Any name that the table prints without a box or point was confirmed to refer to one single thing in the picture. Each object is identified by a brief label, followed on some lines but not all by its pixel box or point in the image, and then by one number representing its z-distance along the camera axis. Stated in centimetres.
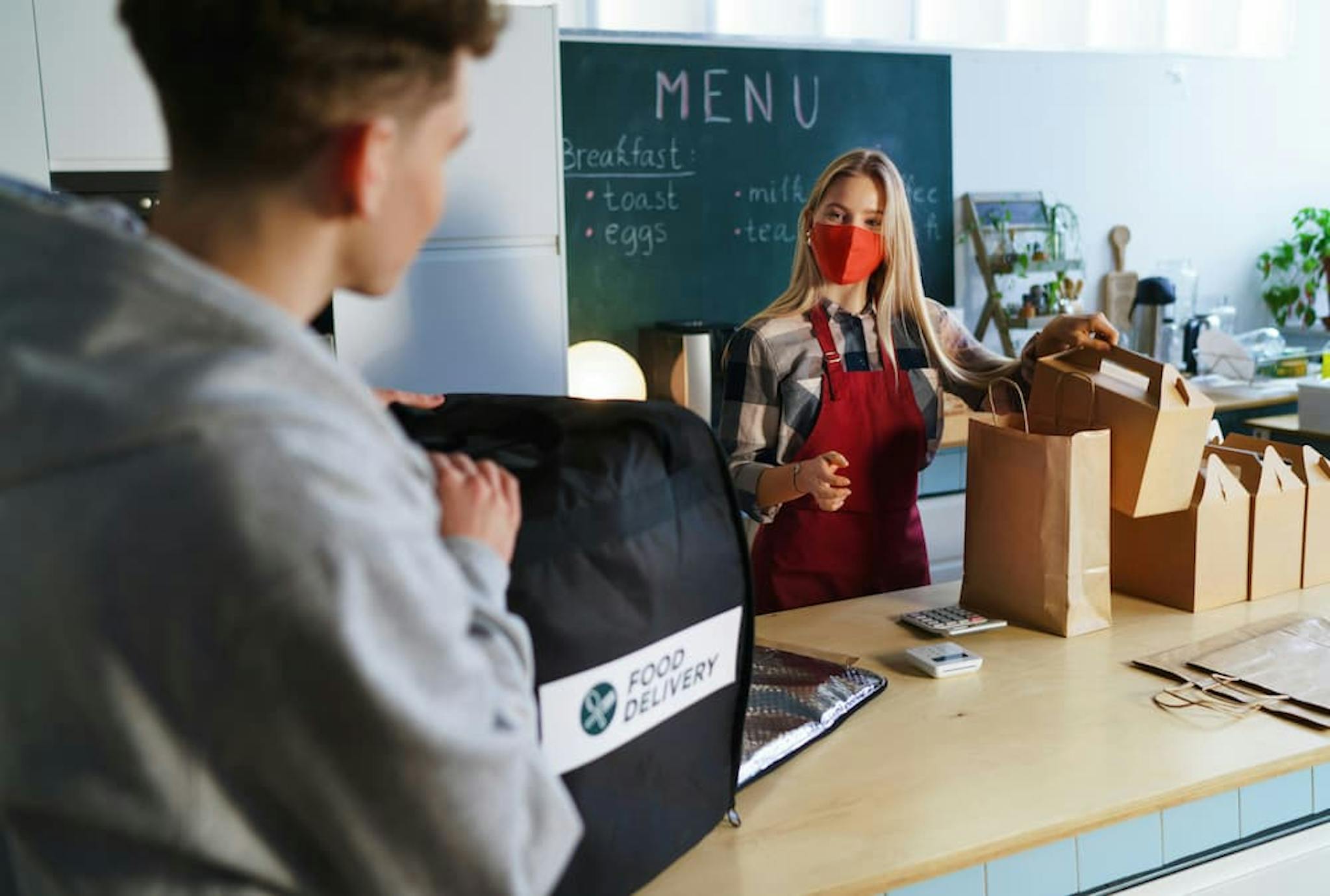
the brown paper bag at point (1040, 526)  162
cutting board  443
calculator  170
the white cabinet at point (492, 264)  302
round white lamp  338
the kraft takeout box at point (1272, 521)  180
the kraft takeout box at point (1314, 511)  185
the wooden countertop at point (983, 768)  114
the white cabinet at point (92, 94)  267
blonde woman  214
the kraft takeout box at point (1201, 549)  176
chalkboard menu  356
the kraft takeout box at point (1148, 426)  167
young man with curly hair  64
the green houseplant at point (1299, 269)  473
